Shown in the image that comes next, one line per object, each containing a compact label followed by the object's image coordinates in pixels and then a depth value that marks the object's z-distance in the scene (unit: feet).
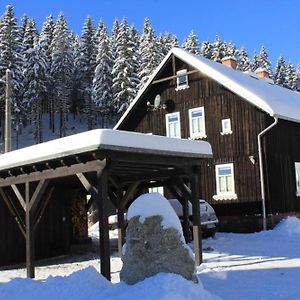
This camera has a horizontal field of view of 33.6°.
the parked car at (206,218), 62.75
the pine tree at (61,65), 206.28
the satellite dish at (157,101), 87.81
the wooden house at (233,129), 74.18
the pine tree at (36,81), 181.06
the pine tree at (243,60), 212.33
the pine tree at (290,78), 213.77
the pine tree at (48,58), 206.87
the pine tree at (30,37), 200.75
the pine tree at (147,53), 174.67
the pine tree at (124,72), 179.22
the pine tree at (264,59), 224.33
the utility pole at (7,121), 86.38
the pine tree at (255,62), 232.04
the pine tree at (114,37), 207.56
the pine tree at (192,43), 209.18
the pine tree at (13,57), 172.24
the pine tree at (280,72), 217.36
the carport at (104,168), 36.99
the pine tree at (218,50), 189.08
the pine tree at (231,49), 216.74
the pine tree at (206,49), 212.17
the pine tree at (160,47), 191.52
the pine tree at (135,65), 182.09
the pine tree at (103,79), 192.95
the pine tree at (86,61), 222.48
